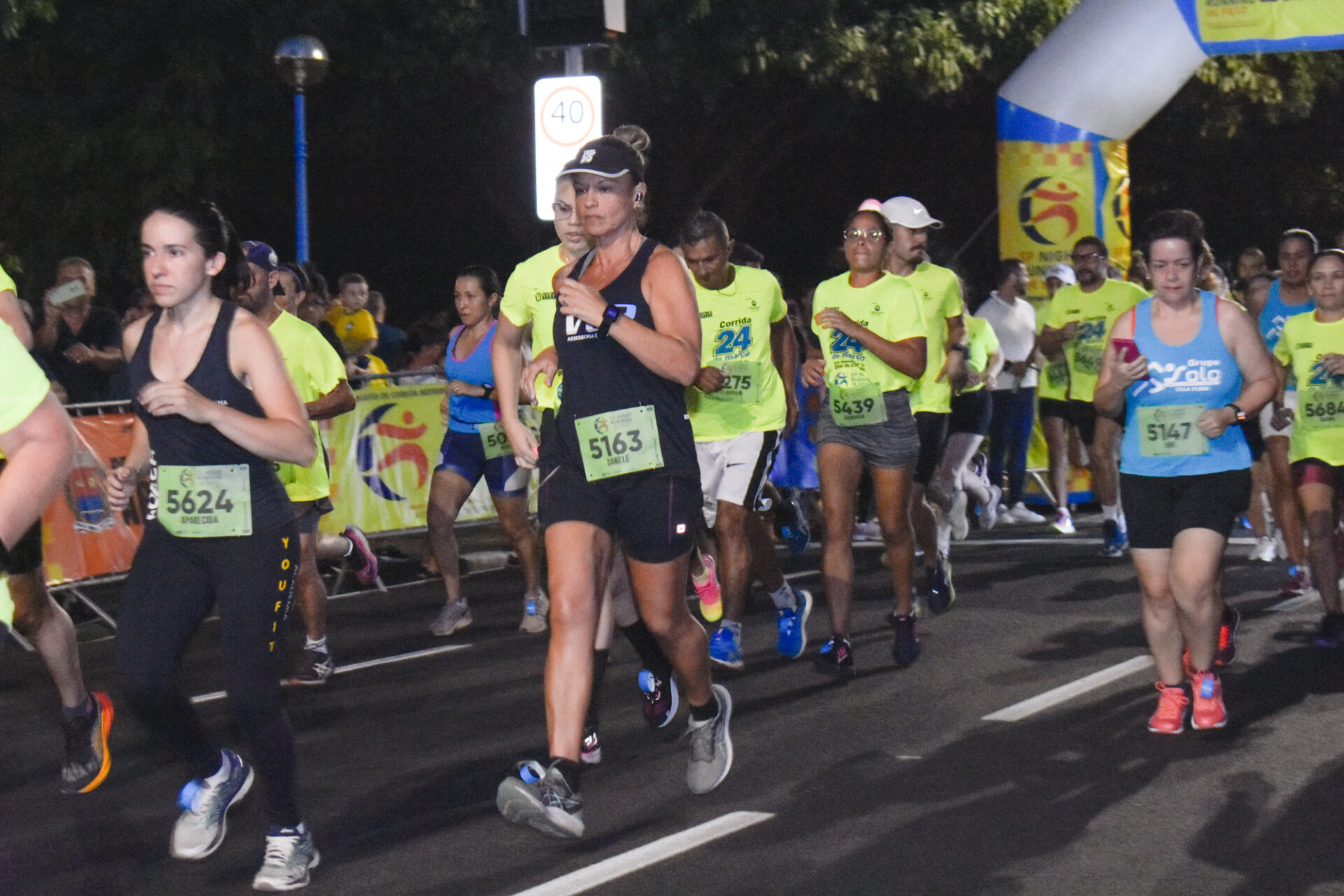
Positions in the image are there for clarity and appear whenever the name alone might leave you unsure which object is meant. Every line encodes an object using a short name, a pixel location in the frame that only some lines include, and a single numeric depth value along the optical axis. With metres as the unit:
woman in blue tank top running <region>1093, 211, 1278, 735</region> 6.52
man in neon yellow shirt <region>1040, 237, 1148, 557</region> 12.64
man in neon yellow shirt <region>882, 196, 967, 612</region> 9.03
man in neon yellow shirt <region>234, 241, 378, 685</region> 7.60
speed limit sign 10.49
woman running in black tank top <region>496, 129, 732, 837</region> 5.18
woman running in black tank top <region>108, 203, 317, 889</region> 4.80
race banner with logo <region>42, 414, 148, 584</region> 9.96
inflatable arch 14.30
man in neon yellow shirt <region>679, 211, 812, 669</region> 7.87
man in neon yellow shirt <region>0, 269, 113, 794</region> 6.18
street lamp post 14.05
